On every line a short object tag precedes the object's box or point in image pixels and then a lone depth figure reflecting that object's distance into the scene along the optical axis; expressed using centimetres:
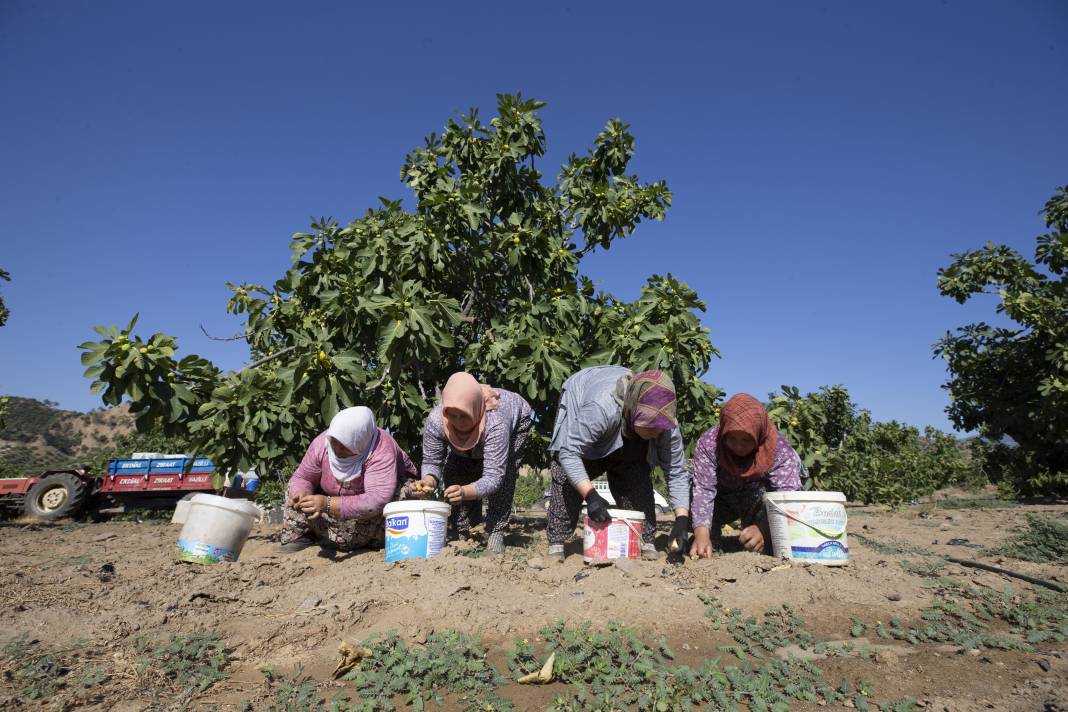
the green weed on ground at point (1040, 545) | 367
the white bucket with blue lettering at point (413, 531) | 354
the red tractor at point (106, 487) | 954
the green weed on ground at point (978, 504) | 744
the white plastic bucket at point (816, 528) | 328
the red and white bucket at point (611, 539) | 347
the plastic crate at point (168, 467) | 973
